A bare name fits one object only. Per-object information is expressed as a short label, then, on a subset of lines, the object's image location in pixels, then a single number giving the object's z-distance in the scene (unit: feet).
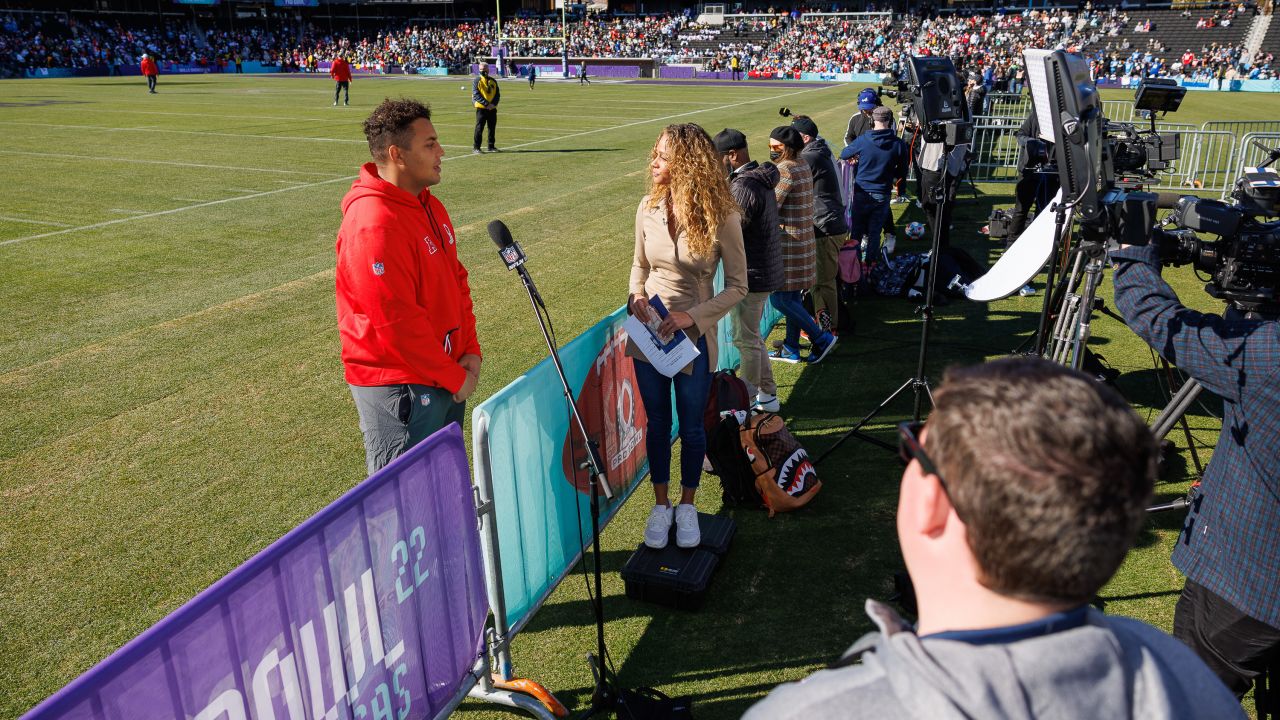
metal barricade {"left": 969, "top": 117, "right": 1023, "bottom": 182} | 57.72
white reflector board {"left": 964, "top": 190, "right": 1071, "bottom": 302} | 14.01
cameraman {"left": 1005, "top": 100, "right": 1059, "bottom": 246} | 34.27
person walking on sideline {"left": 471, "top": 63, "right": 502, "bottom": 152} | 61.52
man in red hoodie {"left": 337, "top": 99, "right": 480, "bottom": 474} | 12.16
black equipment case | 14.30
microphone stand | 11.18
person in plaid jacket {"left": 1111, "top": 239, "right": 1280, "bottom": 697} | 8.42
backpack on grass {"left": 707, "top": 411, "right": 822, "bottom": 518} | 17.26
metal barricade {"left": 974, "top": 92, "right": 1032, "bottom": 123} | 74.67
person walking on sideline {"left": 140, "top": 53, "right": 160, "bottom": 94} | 125.08
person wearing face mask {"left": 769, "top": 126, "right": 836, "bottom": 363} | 22.88
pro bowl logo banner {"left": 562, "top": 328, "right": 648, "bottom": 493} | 15.37
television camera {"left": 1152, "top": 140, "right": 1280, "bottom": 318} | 10.32
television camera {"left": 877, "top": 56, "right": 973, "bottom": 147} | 30.07
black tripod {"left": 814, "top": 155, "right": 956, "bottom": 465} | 18.34
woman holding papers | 14.35
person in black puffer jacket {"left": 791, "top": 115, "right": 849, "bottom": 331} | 27.37
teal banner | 12.73
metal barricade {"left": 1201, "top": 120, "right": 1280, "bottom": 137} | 74.83
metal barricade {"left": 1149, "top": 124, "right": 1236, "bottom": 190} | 51.84
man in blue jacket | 31.86
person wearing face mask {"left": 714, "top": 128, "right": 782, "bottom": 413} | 19.12
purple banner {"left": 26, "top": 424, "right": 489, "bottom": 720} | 7.27
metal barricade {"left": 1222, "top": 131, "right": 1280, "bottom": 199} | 44.34
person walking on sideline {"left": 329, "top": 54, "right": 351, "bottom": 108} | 103.65
